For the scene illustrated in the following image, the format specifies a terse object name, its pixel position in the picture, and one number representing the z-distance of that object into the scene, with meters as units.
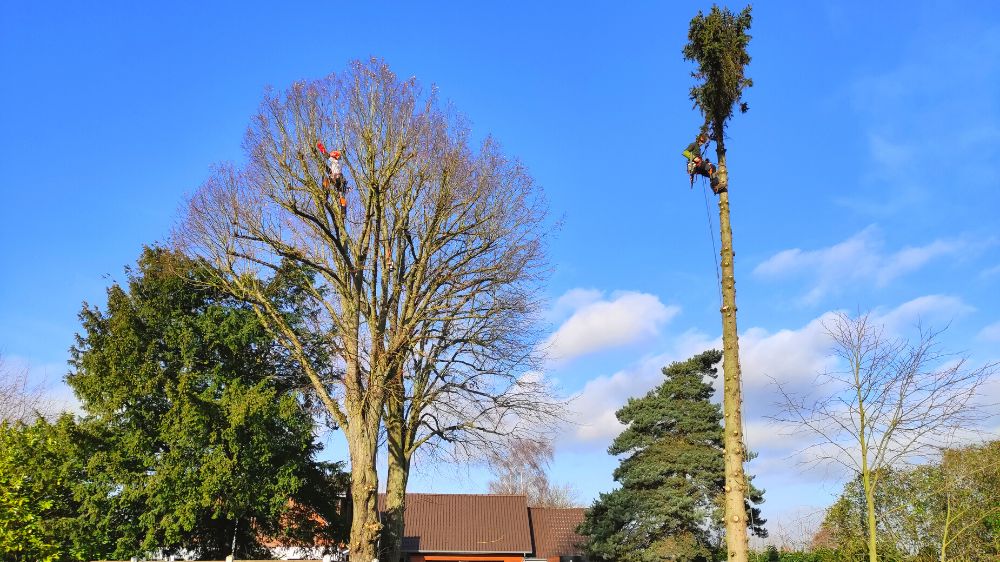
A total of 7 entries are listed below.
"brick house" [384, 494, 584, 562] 35.56
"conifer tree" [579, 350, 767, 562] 22.66
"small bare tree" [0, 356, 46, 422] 29.72
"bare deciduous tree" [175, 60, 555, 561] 15.65
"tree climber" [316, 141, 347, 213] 14.89
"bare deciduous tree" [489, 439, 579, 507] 17.67
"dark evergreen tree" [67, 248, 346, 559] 19.77
